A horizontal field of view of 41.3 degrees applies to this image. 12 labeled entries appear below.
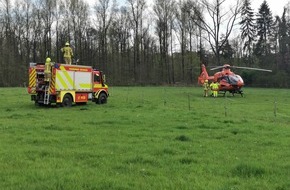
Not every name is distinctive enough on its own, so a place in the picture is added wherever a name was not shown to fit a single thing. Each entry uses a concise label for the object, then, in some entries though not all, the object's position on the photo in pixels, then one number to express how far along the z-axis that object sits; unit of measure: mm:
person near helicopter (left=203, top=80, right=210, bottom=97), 38562
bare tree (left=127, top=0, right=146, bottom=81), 78250
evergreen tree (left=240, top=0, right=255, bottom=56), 80938
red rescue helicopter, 38000
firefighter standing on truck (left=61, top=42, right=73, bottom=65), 25312
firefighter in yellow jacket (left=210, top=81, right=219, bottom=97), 38375
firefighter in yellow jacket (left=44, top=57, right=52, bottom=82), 22856
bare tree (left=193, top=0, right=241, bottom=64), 63406
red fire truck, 22969
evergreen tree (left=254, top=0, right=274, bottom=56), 79188
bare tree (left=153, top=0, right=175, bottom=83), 77169
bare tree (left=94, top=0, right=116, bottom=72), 77375
